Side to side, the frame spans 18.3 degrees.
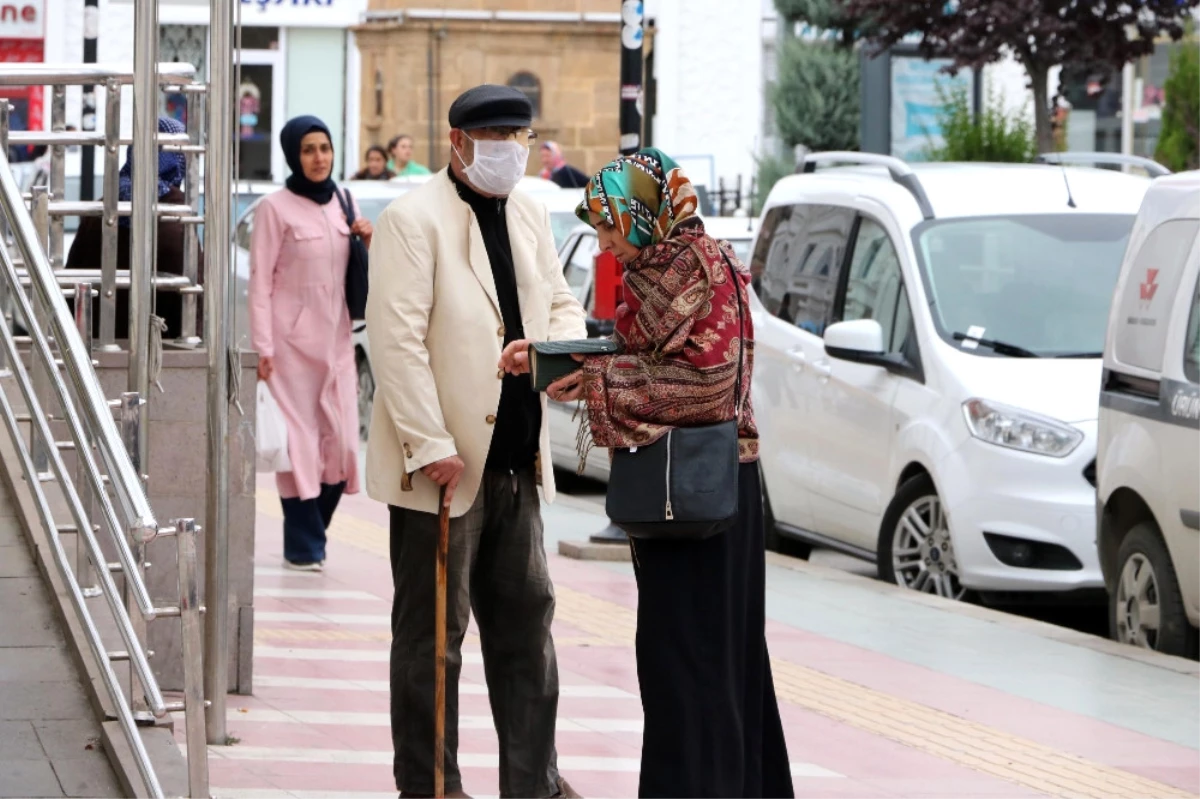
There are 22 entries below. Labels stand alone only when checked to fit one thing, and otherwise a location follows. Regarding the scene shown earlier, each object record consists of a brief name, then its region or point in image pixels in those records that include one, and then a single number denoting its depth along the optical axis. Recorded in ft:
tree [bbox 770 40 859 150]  164.82
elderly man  31.04
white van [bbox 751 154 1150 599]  51.47
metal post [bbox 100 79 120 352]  38.34
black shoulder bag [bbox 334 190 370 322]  52.77
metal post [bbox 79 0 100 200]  90.54
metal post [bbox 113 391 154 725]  28.91
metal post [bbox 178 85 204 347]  39.13
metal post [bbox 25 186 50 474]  40.14
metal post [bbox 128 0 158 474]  34.81
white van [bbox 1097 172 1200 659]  45.66
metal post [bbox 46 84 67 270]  41.01
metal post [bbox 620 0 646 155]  59.87
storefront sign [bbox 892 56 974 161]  127.17
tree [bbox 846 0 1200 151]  105.93
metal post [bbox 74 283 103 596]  37.51
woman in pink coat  51.74
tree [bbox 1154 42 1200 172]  114.38
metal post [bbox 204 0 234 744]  34.95
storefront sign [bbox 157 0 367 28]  191.34
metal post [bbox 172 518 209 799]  27.83
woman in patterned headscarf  27.88
